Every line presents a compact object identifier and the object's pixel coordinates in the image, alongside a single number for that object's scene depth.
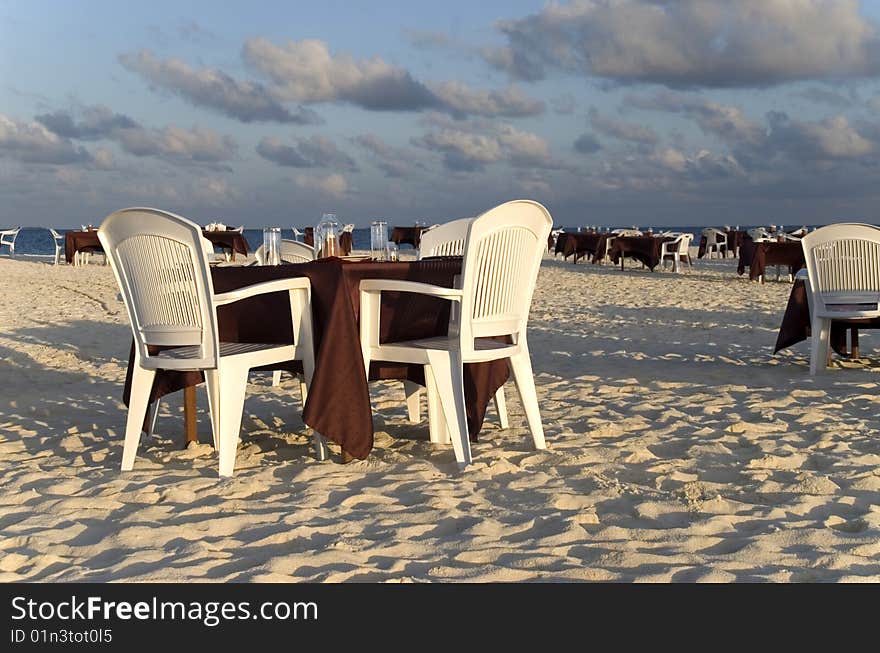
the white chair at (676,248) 19.11
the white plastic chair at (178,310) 3.61
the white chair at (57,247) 22.75
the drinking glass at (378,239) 4.48
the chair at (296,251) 5.90
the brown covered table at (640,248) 18.94
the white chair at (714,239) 24.83
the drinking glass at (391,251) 4.51
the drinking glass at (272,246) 4.45
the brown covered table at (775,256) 14.38
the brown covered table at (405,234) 24.97
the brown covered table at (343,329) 3.66
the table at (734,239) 24.50
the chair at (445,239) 5.14
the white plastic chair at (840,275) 5.86
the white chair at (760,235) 15.91
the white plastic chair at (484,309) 3.72
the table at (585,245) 20.88
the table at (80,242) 20.72
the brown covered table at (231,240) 21.00
